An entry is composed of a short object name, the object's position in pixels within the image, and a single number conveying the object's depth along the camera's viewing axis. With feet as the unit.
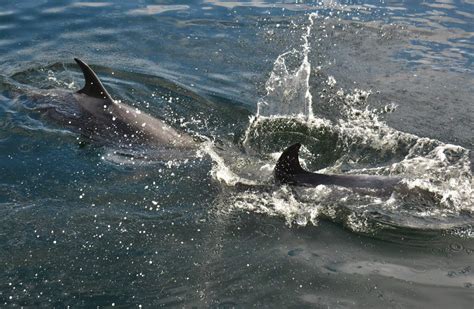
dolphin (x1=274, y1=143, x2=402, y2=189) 41.22
